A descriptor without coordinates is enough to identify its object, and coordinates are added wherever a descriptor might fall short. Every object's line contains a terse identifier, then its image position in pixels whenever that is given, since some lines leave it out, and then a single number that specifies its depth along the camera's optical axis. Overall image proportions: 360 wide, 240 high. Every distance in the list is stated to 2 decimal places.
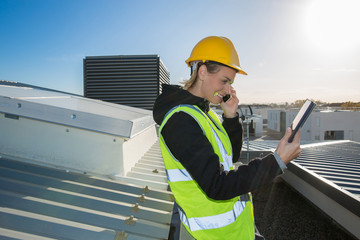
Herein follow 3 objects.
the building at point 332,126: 33.78
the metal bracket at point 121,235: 2.23
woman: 1.22
